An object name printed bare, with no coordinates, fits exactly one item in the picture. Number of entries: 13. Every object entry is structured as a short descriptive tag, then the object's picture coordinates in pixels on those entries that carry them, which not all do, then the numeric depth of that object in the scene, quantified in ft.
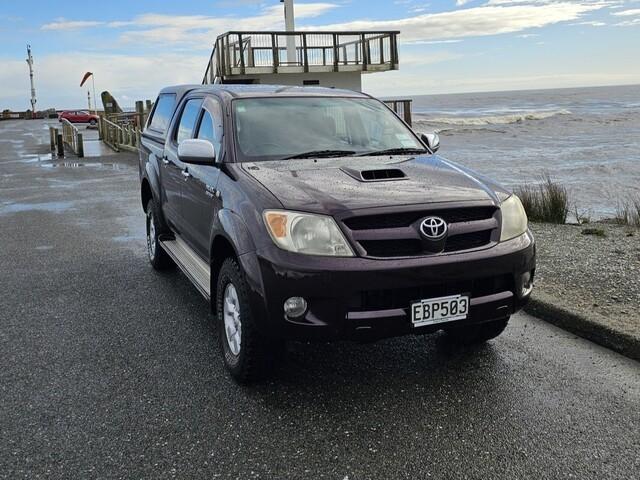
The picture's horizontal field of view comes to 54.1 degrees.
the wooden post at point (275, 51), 80.43
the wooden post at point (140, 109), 81.61
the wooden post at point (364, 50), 82.69
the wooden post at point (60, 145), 75.05
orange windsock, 144.32
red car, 181.48
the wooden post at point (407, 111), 60.31
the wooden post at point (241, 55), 76.32
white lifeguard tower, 79.66
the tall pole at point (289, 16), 88.22
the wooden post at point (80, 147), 72.64
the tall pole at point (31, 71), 258.74
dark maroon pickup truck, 10.74
